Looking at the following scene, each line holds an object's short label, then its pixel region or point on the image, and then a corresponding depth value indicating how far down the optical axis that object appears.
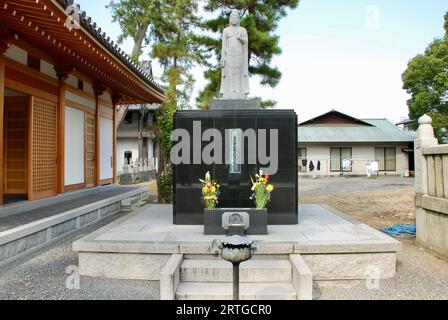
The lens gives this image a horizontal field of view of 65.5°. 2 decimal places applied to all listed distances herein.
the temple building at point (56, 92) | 6.46
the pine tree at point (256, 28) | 14.70
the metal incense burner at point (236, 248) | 3.24
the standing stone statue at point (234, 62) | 7.65
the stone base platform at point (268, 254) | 5.03
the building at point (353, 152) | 28.23
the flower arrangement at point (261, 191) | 6.00
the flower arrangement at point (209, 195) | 6.11
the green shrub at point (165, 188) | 11.84
